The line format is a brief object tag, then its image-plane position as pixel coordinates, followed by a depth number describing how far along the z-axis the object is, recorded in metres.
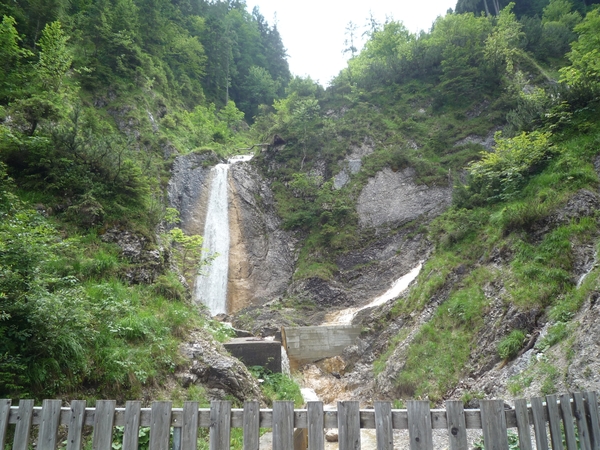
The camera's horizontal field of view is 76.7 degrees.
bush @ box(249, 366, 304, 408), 9.80
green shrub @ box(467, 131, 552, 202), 12.73
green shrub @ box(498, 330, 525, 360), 8.15
